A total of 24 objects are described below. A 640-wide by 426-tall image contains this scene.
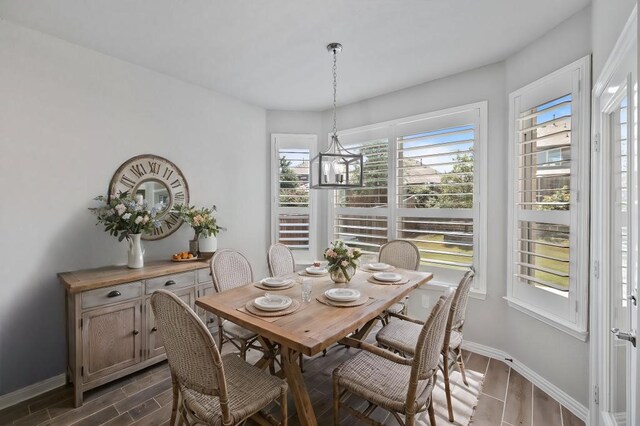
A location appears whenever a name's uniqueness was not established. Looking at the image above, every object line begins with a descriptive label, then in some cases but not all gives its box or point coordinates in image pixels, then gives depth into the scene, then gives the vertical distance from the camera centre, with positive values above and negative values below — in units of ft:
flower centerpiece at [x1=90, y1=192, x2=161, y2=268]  8.55 -0.27
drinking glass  6.67 -1.78
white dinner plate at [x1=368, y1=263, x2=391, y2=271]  9.81 -1.83
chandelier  7.68 +1.16
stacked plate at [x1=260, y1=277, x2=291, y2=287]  7.83 -1.90
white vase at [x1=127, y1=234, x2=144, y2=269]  8.86 -1.24
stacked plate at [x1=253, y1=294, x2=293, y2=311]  6.07 -1.95
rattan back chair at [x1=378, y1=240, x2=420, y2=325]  10.39 -1.60
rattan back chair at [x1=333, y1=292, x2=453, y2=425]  4.89 -3.18
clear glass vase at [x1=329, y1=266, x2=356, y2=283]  8.21 -1.77
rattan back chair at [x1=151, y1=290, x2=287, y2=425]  4.53 -2.76
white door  4.41 -0.37
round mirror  9.76 +0.58
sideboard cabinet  7.29 -2.88
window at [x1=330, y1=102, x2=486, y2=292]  10.04 +0.87
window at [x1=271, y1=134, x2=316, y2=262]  13.91 +0.76
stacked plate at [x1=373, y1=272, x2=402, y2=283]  8.38 -1.87
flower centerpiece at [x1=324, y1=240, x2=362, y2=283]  8.16 -1.37
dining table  5.13 -2.10
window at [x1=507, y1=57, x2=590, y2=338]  7.05 +0.36
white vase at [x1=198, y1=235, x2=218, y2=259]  10.53 -1.25
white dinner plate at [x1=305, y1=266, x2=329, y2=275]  9.31 -1.88
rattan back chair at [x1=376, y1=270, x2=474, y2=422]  6.62 -3.12
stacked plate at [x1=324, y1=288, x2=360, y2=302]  6.64 -1.94
